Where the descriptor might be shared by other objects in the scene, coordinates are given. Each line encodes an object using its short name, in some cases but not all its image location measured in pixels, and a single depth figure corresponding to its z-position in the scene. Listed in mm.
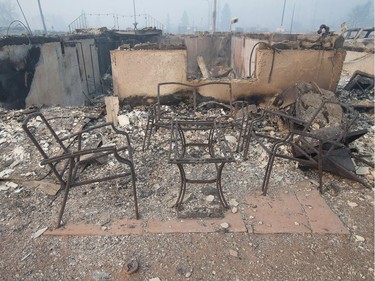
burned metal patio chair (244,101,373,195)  3078
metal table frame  2546
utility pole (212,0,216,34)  21919
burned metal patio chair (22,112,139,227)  2404
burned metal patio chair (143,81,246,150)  5137
